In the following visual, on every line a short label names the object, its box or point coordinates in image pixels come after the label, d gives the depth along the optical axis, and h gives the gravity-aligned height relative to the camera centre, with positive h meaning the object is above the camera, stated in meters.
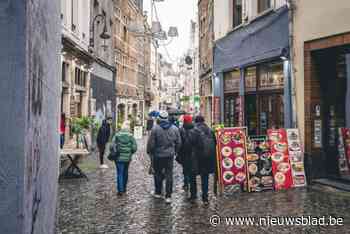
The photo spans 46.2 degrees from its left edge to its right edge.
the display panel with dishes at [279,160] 9.02 -0.85
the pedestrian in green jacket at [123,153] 8.45 -0.64
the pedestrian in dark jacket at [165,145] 7.91 -0.45
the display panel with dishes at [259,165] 8.84 -0.94
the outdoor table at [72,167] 10.34 -1.20
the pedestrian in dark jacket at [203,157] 7.74 -0.66
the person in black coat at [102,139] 13.09 -0.54
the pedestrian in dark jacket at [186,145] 7.89 -0.45
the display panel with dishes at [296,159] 9.32 -0.85
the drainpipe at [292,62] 10.47 +1.56
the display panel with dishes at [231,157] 8.69 -0.74
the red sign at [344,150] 9.41 -0.64
